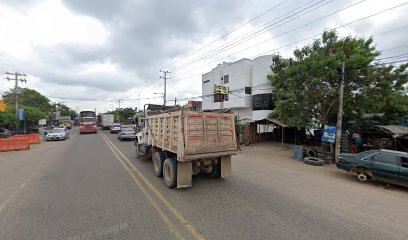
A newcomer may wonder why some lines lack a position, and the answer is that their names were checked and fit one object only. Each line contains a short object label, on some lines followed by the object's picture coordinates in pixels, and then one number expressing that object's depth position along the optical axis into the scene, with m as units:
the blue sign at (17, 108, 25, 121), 24.81
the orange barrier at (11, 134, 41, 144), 17.29
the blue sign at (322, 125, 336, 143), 10.50
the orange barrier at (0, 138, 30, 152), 12.49
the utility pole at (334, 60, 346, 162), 9.81
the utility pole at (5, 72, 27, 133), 28.19
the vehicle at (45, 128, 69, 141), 19.64
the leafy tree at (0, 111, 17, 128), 22.64
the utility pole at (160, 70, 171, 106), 34.53
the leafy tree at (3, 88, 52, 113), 51.41
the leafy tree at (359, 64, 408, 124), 10.88
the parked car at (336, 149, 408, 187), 6.27
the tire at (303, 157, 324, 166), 9.81
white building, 25.91
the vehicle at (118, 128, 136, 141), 18.50
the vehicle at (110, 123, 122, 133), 29.05
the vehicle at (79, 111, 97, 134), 29.14
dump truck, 4.97
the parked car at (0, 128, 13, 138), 22.22
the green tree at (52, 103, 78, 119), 88.66
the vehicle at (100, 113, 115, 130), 37.45
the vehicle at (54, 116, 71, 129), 63.58
